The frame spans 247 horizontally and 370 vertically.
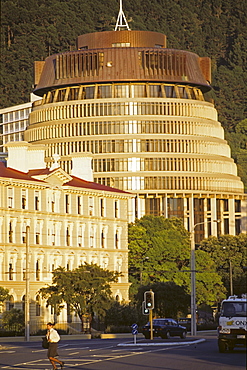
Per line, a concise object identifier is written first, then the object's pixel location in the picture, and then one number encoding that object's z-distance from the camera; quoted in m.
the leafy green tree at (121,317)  132.38
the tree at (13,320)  124.56
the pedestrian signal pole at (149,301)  92.38
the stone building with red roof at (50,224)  140.50
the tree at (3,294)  132.39
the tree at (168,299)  143.12
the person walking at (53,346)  57.31
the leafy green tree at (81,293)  131.62
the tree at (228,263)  184.23
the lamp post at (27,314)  109.06
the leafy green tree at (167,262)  168.38
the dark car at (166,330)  101.56
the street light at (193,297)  110.50
